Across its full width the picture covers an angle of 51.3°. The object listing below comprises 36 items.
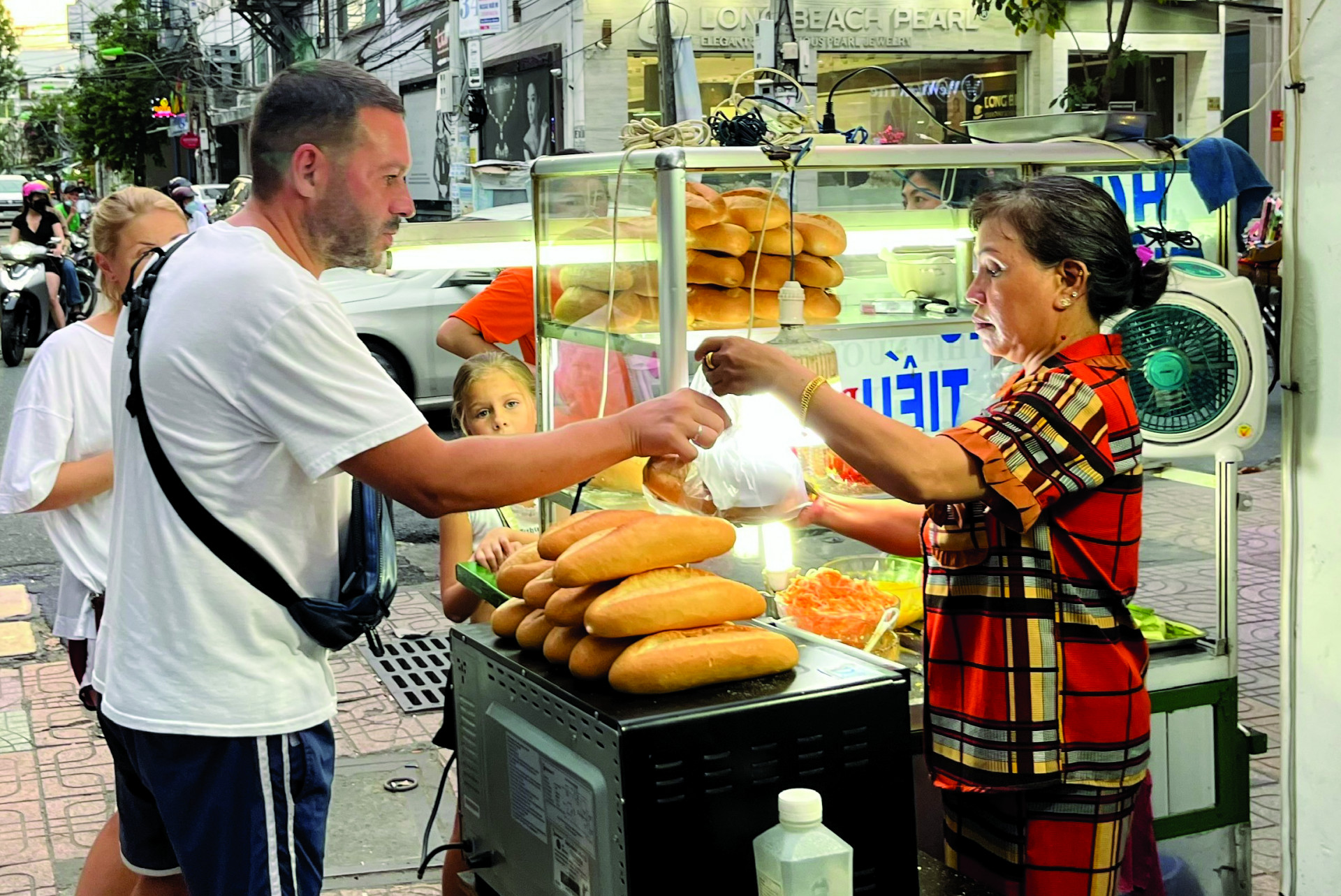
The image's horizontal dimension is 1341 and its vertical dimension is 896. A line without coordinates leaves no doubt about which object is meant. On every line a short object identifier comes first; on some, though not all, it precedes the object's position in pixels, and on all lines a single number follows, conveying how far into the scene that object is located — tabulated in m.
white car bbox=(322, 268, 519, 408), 11.89
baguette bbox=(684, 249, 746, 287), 3.15
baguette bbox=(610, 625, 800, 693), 2.06
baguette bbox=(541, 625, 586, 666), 2.25
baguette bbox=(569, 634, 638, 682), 2.14
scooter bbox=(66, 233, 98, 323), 17.81
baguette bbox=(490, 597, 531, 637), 2.45
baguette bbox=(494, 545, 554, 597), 2.54
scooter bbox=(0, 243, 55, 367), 16.91
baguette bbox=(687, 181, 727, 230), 3.14
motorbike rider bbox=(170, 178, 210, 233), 15.94
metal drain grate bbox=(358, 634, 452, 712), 6.00
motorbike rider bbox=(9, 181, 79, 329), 17.67
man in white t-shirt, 2.22
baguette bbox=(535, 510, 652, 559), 2.36
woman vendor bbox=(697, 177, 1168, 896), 2.38
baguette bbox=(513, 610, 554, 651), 2.34
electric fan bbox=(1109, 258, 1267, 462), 3.24
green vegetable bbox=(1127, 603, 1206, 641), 3.53
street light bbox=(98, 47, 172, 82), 43.72
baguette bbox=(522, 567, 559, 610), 2.36
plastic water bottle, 1.93
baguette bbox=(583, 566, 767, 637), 2.14
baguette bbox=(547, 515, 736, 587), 2.21
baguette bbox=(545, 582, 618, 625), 2.23
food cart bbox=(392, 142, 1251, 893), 3.18
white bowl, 3.62
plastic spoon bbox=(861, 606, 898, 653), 3.26
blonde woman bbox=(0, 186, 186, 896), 3.58
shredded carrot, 3.27
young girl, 3.73
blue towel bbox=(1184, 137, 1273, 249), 3.54
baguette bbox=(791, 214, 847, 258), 3.30
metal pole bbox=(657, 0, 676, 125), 15.38
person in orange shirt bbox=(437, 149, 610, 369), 5.68
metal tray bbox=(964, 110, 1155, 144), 3.54
